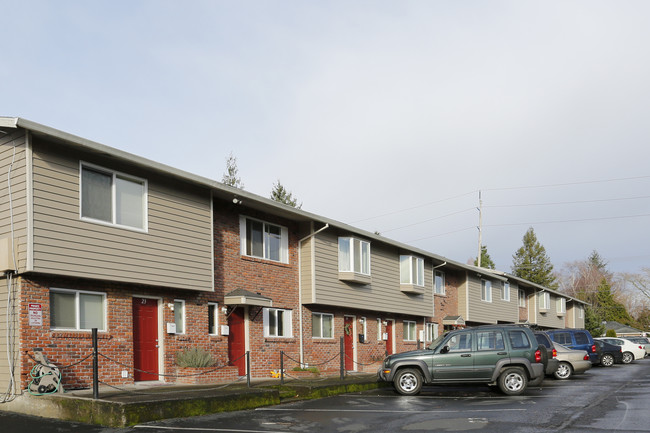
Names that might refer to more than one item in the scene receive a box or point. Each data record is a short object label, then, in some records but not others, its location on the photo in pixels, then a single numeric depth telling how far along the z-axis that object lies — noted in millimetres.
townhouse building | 13695
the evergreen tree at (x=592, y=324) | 72562
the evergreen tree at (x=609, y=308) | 88750
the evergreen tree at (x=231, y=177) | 43969
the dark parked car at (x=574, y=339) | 28516
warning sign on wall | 13547
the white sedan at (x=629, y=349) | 37375
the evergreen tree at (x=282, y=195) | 46500
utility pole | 53625
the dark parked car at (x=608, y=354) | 33500
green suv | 17578
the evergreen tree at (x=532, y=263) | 85500
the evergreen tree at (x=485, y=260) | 72019
